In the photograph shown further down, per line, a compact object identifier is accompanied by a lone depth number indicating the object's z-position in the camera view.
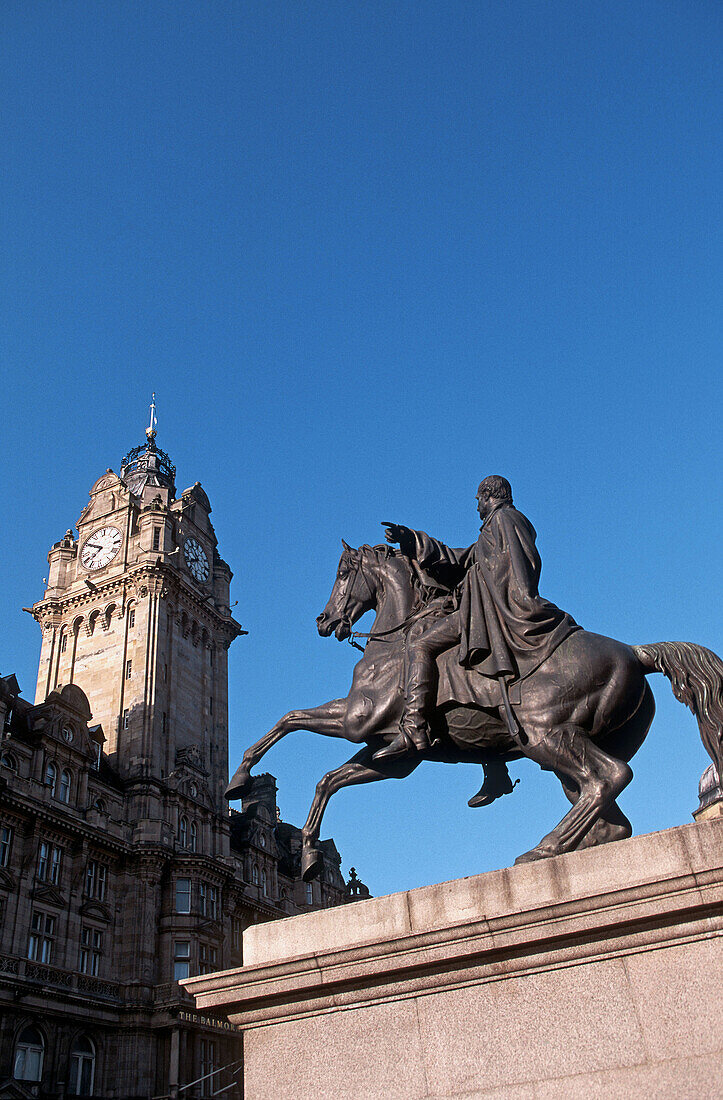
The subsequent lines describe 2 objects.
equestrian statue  6.92
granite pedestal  5.15
